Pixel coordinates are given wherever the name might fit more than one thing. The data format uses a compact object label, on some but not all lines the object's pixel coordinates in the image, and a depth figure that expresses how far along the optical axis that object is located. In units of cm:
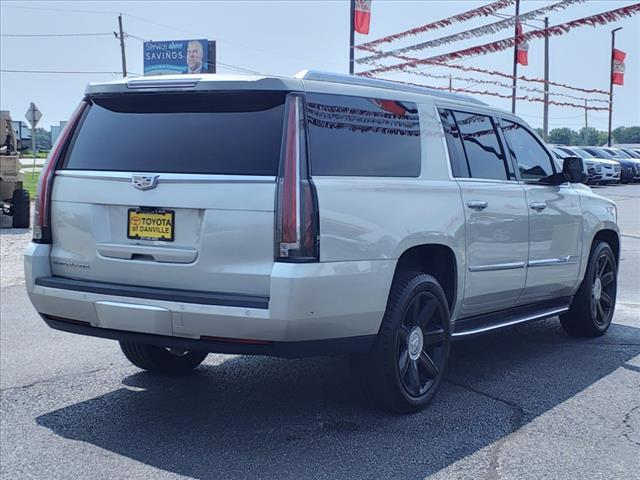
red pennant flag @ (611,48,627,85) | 2716
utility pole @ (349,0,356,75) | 1781
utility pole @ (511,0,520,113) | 2442
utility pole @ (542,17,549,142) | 3398
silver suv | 426
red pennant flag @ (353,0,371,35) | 1781
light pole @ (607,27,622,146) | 3388
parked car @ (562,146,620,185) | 3603
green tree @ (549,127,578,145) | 9253
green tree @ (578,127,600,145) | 8775
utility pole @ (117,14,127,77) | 5503
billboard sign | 4594
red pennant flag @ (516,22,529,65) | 2411
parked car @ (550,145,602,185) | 3466
